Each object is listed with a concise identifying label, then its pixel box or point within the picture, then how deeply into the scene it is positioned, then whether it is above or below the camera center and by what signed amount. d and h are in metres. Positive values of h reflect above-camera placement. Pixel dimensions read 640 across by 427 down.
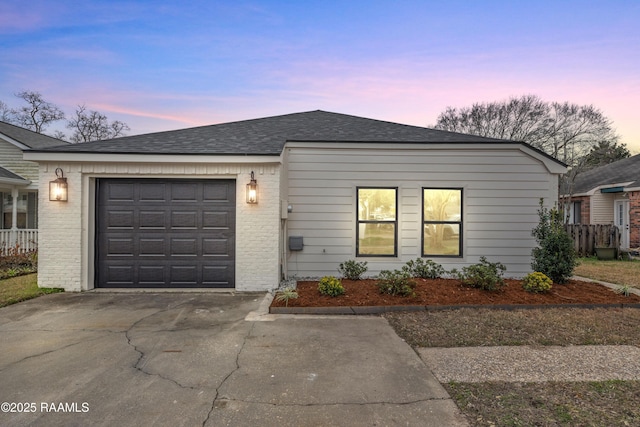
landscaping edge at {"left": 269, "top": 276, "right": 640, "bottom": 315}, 5.01 -1.64
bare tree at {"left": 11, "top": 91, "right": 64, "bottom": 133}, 24.08 +7.98
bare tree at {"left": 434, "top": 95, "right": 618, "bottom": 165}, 20.66 +6.58
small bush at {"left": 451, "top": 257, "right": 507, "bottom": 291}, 5.92 -1.31
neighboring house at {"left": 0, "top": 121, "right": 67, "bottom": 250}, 11.73 +0.80
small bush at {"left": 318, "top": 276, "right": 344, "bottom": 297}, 5.59 -1.43
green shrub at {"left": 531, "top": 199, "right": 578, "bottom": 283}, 6.43 -0.81
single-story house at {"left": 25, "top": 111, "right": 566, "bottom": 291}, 6.32 +0.22
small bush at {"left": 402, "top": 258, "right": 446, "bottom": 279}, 7.17 -1.39
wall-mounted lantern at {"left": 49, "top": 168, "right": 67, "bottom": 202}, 6.18 +0.41
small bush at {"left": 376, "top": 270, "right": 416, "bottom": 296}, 5.56 -1.38
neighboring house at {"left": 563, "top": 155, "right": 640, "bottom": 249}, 13.46 +0.86
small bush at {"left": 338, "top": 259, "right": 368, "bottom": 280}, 7.07 -1.38
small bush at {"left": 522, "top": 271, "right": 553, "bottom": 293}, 5.85 -1.37
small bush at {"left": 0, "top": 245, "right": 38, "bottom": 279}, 8.02 -1.62
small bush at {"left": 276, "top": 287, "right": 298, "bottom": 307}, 5.26 -1.53
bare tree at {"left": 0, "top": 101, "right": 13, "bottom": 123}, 23.60 +7.67
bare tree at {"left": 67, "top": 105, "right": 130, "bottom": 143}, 25.80 +7.44
